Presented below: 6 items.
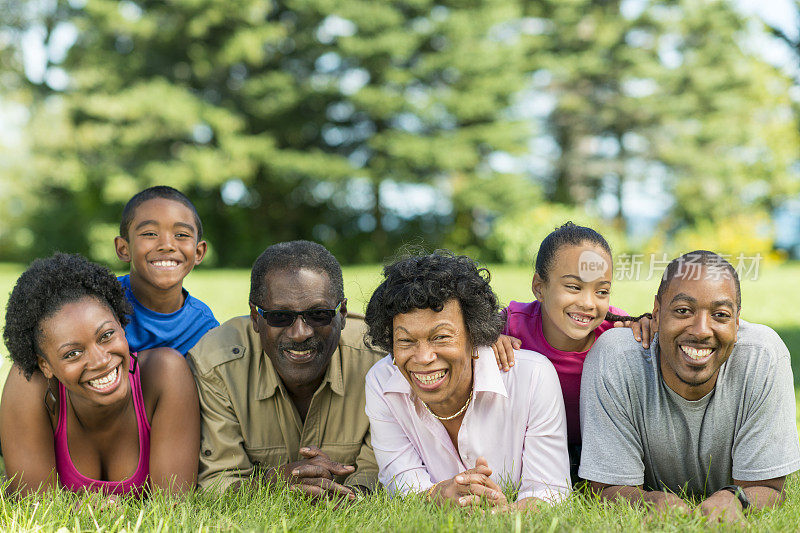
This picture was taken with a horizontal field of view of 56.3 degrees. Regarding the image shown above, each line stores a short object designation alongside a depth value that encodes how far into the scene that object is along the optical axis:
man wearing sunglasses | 3.92
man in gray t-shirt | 3.39
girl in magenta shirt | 4.07
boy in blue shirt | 4.64
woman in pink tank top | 3.63
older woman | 3.56
